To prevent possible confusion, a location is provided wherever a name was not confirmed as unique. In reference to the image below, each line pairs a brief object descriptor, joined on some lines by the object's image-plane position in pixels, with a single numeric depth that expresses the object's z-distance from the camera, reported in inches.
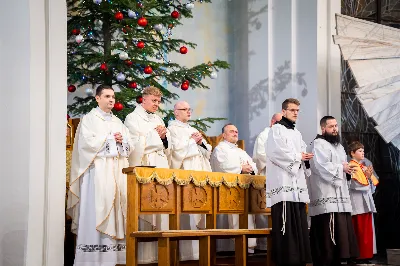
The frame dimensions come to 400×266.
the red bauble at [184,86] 430.9
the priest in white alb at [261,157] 460.8
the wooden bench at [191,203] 320.2
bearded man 388.1
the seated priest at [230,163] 413.7
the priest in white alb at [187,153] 381.7
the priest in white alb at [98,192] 344.5
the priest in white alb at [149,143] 359.9
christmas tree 414.9
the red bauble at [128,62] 414.9
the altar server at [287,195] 356.5
